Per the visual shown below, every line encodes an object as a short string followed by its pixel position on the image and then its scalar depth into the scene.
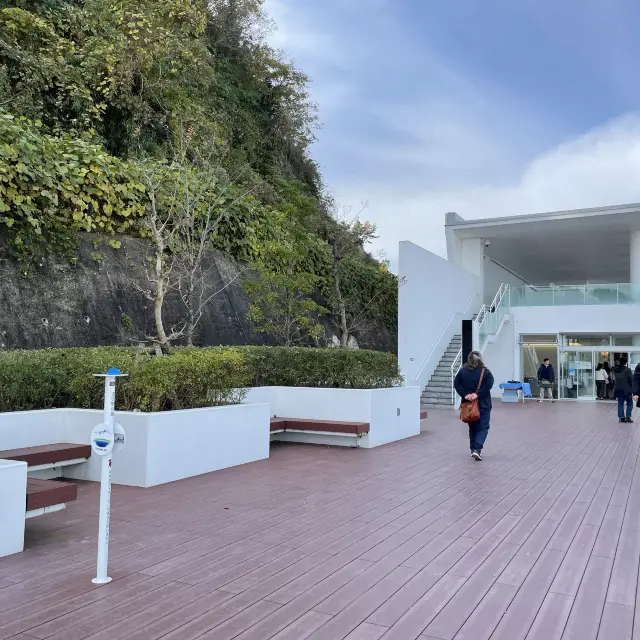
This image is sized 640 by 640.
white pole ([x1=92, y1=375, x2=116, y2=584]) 3.62
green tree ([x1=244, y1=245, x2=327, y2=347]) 13.14
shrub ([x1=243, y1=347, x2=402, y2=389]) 10.10
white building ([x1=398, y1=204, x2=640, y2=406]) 18.92
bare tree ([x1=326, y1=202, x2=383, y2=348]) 16.16
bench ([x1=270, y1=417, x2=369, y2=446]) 9.05
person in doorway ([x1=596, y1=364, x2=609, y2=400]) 21.72
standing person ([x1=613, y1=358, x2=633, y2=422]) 14.04
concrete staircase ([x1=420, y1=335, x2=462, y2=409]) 18.28
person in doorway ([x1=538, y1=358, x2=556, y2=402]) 21.08
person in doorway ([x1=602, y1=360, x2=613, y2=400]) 21.83
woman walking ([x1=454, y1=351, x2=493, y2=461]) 8.55
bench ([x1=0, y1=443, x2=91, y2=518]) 4.43
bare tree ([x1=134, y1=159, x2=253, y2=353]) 11.55
